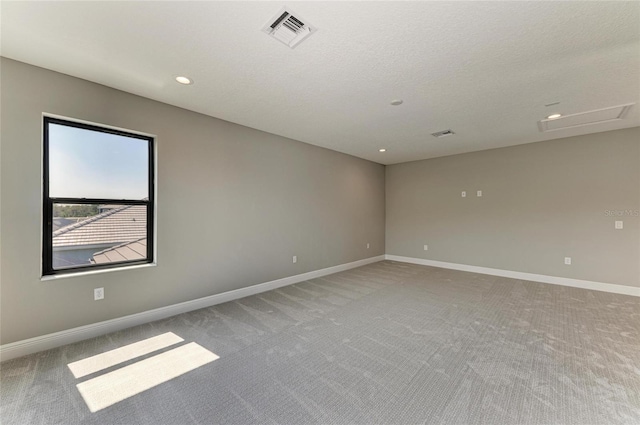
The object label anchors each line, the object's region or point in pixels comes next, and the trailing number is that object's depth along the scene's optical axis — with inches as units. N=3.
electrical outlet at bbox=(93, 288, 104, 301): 102.0
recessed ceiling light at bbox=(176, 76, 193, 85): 98.0
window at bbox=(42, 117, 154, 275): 96.3
